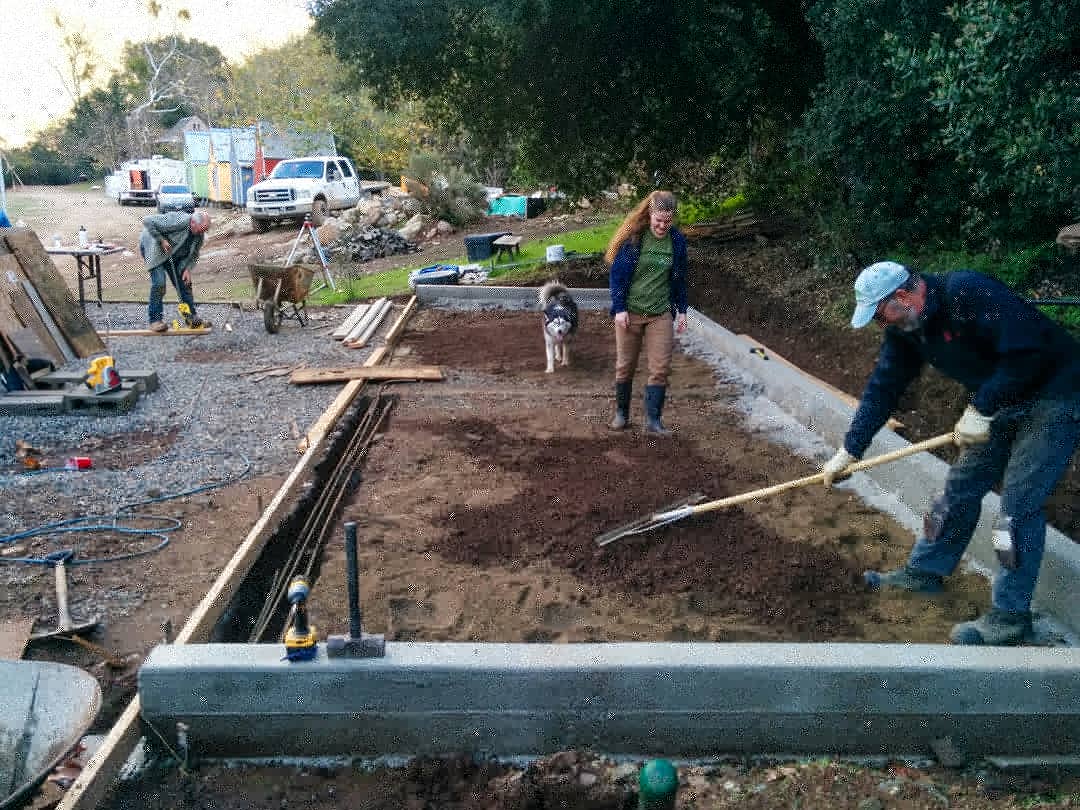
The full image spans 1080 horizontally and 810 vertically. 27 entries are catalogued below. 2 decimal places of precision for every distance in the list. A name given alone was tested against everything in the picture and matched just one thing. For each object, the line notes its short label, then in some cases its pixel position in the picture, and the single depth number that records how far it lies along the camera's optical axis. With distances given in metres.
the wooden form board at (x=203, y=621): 3.16
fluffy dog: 9.12
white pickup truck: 26.28
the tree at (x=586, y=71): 11.97
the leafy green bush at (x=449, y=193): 24.45
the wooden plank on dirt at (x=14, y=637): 4.10
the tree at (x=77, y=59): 49.28
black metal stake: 3.41
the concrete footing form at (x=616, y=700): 3.48
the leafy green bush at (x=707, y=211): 17.23
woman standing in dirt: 6.75
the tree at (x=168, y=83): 48.47
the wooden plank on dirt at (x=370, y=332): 11.16
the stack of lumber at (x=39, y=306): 9.59
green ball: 2.42
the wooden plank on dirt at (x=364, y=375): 9.14
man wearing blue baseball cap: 3.78
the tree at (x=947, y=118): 7.47
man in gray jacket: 11.58
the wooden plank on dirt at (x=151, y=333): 11.84
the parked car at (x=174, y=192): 25.28
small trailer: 37.72
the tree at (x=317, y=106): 30.69
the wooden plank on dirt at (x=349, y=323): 11.62
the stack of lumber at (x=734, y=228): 16.69
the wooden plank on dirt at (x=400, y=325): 11.04
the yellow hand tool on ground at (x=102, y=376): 8.23
